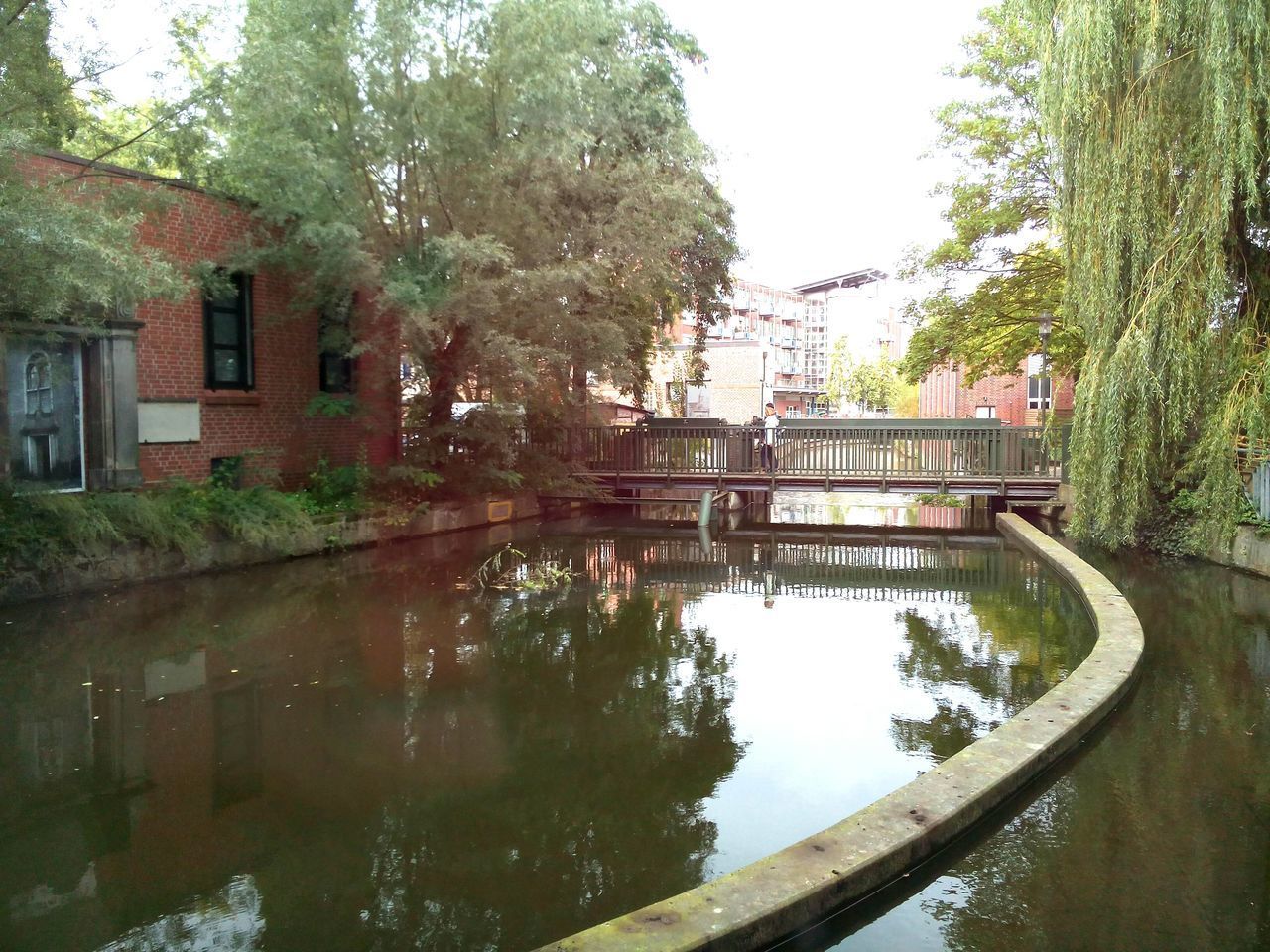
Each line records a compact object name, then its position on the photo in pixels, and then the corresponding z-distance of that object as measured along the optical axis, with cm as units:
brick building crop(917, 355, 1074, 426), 3306
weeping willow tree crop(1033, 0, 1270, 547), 1013
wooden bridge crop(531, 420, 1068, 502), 1736
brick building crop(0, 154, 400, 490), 1124
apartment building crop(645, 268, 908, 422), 6956
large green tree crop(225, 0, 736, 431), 1216
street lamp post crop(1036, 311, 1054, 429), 1714
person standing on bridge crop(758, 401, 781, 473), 1825
